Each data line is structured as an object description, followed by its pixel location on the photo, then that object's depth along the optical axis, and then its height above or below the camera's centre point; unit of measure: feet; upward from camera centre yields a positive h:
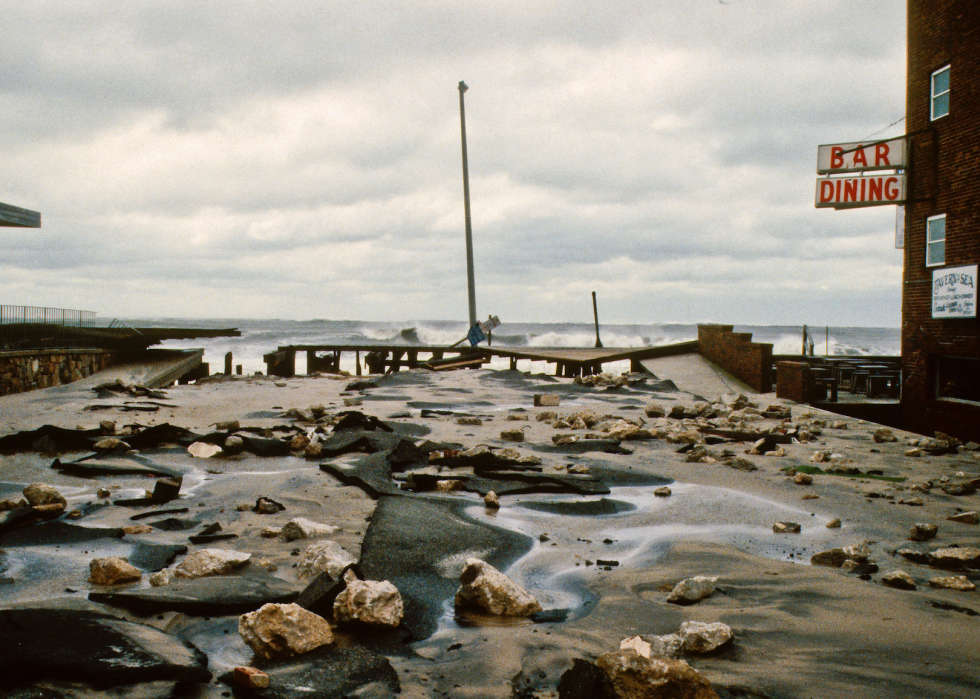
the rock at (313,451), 22.56 -4.04
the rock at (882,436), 31.07 -4.71
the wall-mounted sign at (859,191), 49.98 +11.16
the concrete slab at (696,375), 55.70 -3.69
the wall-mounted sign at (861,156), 49.49 +13.72
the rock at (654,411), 37.47 -4.32
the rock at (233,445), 22.54 -3.87
